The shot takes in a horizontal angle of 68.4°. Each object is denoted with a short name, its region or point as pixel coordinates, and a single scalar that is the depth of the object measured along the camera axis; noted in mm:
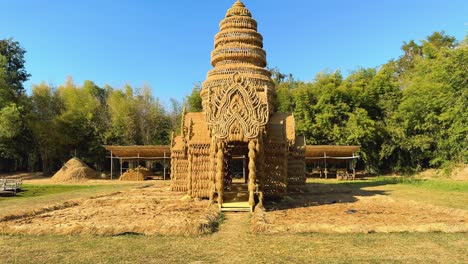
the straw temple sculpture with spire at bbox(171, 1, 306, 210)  10445
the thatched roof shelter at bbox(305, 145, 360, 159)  26016
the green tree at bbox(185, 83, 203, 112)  34344
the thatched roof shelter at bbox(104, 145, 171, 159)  26406
